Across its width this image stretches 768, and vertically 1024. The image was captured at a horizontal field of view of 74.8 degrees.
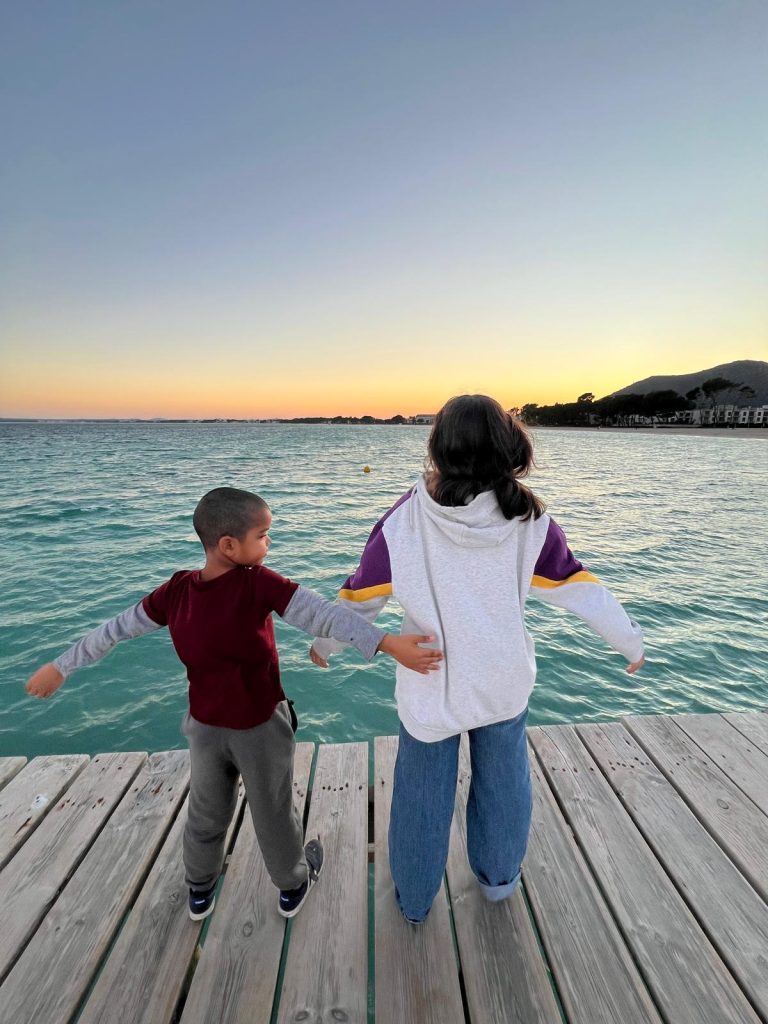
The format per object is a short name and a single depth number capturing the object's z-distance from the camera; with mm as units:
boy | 1690
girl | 1654
